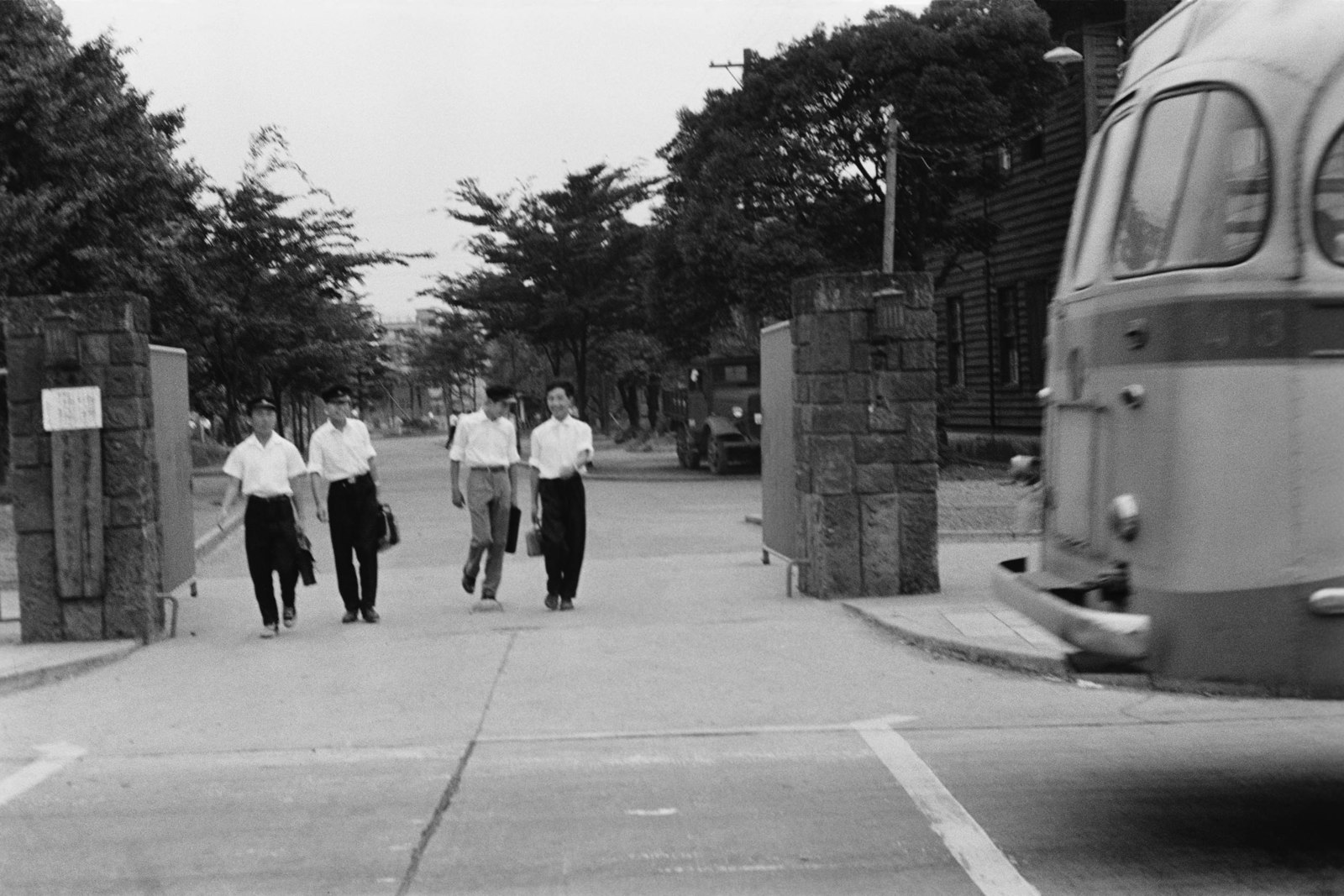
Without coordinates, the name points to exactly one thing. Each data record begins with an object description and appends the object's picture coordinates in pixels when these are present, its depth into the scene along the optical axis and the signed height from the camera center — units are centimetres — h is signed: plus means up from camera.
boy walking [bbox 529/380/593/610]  1277 -60
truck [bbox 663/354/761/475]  3353 -25
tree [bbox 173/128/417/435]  3250 +273
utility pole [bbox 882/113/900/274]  2579 +312
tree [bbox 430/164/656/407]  4338 +412
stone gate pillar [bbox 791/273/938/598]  1287 -18
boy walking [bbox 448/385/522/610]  1302 -51
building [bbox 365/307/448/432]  10514 +53
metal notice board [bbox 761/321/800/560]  1367 -42
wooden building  3092 +284
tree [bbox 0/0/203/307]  2219 +363
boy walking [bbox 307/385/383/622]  1238 -57
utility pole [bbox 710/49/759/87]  3122 +671
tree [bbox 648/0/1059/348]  2922 +488
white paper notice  1148 +7
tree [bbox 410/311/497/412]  5759 +273
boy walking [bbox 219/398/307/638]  1200 -70
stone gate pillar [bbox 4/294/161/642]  1159 -33
